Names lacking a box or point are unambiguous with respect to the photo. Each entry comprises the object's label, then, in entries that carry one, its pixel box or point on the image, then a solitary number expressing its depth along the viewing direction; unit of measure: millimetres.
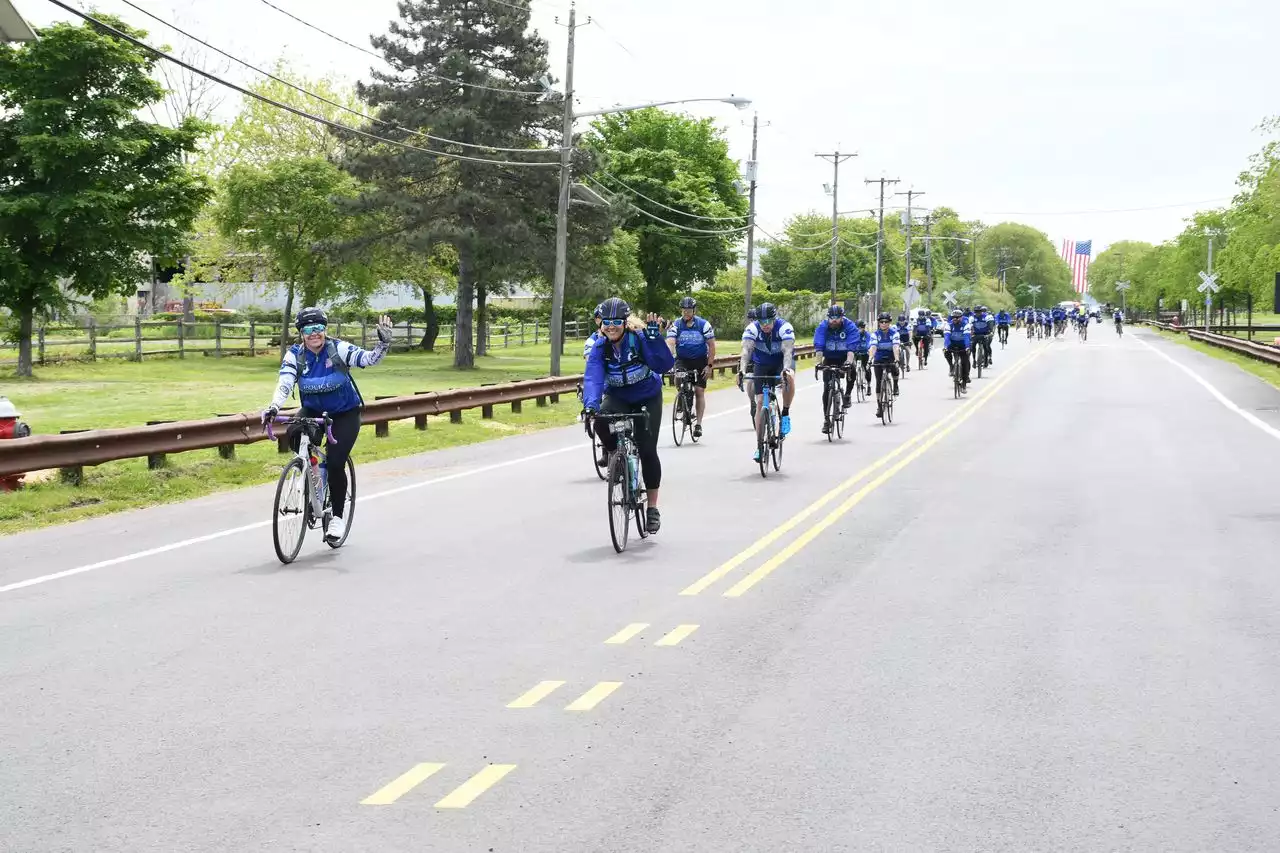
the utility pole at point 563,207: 35531
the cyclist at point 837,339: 21062
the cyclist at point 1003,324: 61500
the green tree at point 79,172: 39688
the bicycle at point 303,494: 10980
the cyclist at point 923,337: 43281
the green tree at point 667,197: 83625
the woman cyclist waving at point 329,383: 11172
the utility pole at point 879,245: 89606
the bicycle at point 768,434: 16750
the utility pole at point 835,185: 85156
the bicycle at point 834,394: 21469
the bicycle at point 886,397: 25578
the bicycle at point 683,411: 21245
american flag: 144375
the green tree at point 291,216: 52094
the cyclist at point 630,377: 11398
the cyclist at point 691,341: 20078
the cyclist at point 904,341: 40656
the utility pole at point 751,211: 58750
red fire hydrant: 15250
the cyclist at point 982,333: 42719
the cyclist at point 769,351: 16812
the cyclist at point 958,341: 32000
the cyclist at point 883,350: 25781
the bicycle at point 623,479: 11414
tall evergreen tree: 48250
